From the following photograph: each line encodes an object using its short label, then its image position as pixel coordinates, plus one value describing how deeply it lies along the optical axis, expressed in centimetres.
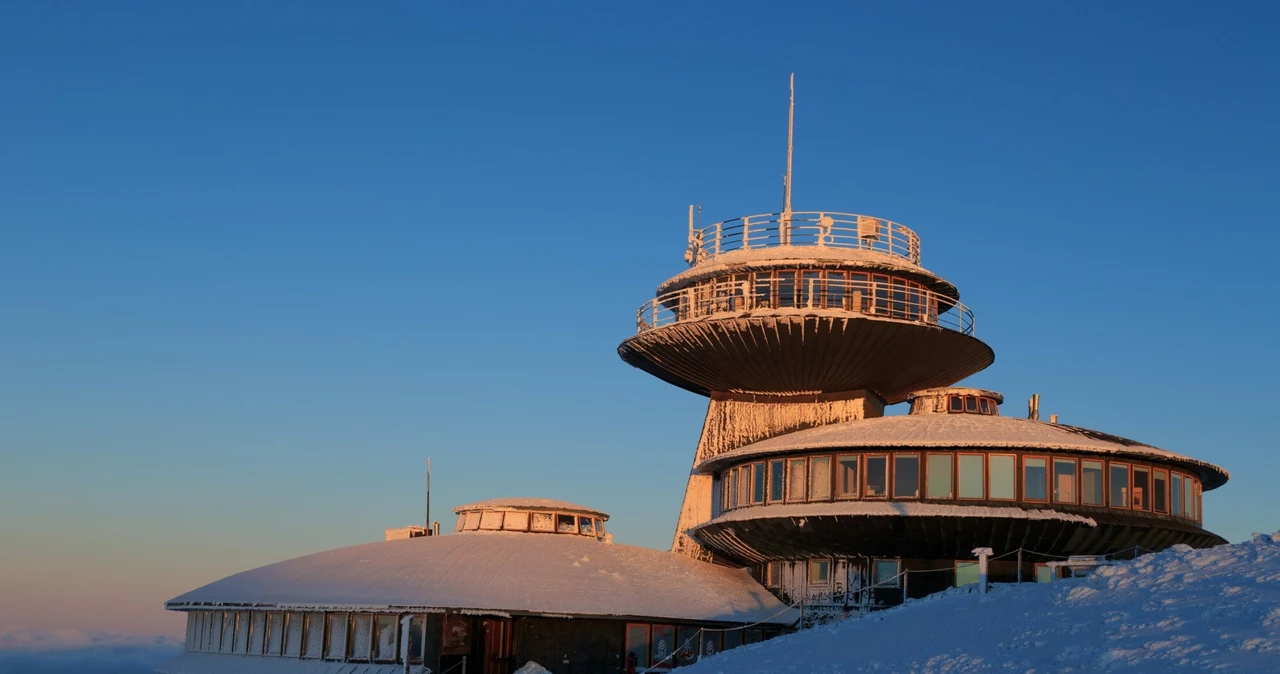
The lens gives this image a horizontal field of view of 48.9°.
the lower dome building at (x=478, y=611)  4472
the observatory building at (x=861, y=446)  4294
